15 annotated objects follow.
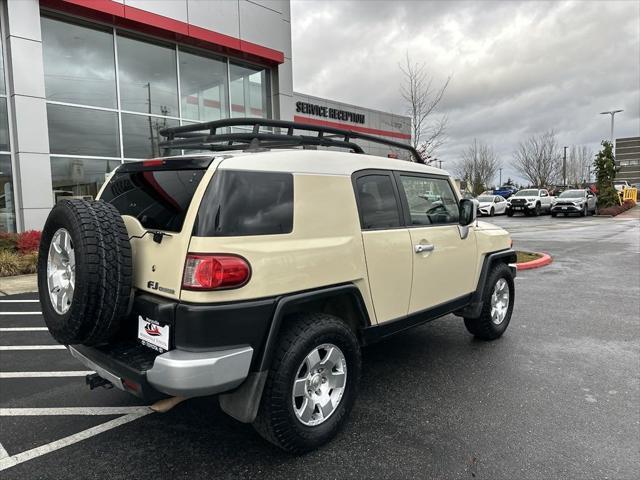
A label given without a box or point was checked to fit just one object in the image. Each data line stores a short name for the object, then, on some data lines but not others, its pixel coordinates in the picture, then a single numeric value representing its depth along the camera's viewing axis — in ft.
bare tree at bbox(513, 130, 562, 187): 166.50
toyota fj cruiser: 7.89
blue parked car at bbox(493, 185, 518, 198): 156.06
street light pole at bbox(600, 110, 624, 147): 130.11
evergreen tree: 98.84
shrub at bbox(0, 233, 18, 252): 31.14
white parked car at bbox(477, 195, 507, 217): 97.54
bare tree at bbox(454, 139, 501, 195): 187.93
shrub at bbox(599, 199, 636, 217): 94.07
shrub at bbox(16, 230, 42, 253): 31.53
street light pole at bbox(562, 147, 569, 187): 164.76
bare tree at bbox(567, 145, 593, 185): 212.23
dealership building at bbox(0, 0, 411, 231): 34.09
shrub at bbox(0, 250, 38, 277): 29.50
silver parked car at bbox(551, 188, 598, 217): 90.58
